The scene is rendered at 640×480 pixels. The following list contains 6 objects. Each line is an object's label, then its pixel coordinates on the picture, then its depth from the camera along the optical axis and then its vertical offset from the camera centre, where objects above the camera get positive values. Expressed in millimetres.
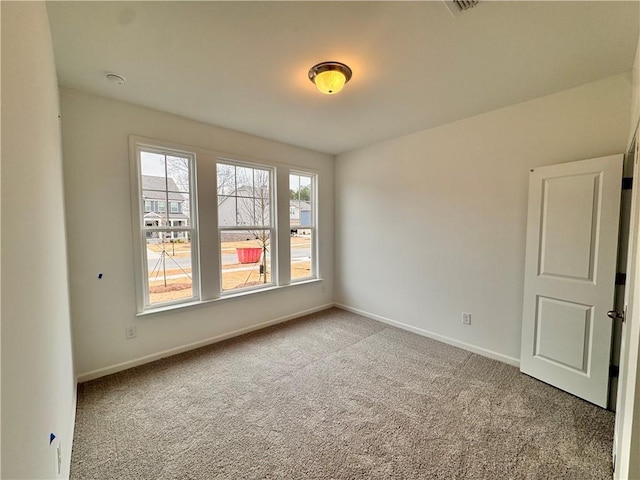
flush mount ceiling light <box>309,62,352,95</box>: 1968 +1098
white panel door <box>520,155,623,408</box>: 2086 -408
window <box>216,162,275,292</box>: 3404 +1
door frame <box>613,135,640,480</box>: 1045 -689
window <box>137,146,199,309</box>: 2828 -44
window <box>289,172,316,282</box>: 4117 +15
